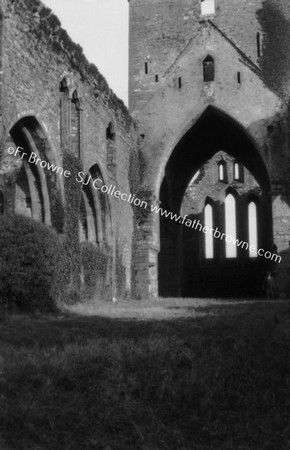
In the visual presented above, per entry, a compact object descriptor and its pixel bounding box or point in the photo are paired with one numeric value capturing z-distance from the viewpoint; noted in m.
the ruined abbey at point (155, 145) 13.28
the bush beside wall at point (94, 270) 15.52
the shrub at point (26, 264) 10.48
